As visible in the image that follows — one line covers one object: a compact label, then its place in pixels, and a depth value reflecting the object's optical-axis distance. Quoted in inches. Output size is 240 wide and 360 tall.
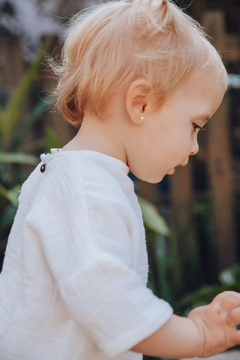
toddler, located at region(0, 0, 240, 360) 21.8
